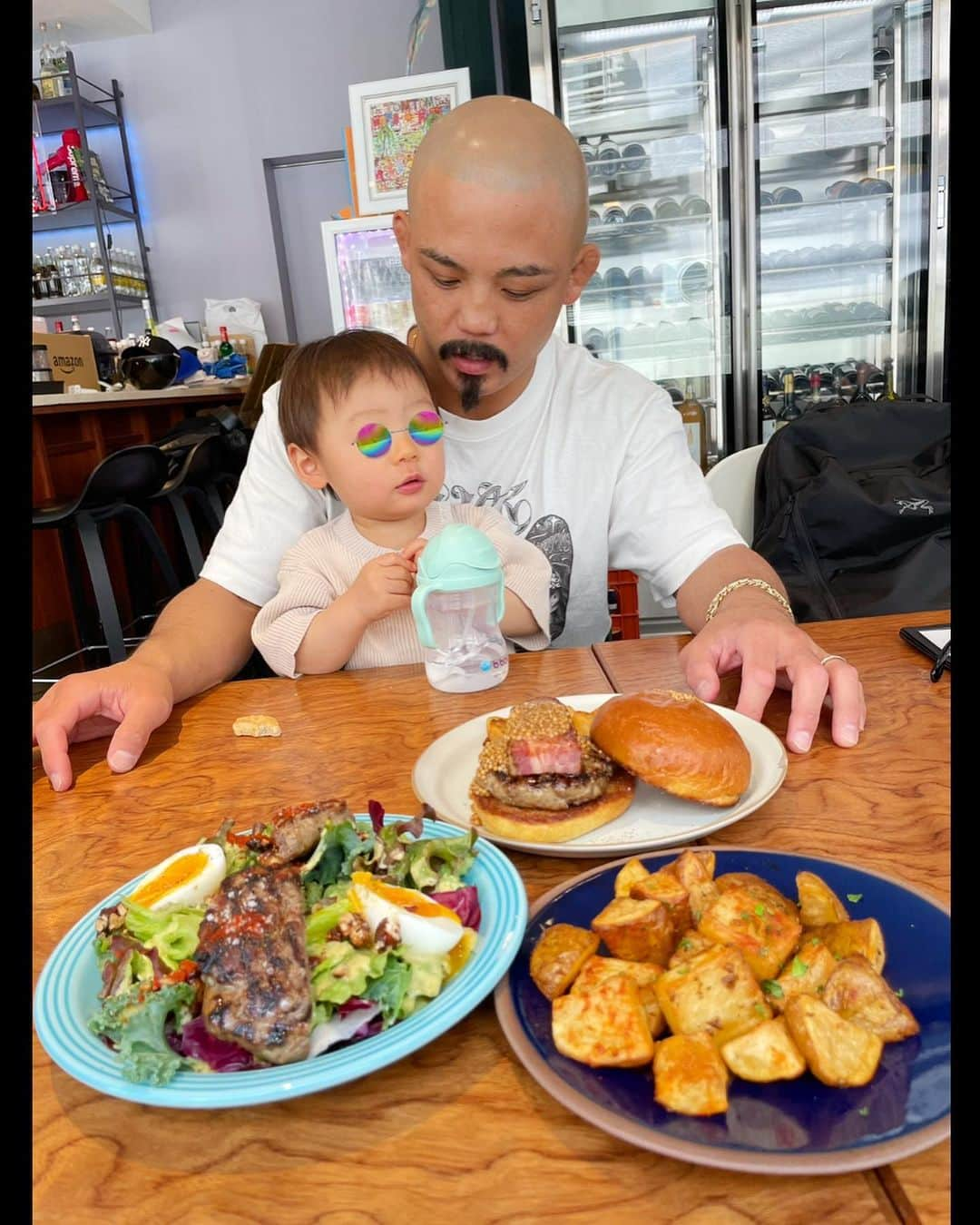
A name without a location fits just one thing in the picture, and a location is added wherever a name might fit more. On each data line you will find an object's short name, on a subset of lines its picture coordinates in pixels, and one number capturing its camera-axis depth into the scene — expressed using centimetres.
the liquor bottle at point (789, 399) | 469
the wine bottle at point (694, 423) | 458
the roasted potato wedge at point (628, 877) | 66
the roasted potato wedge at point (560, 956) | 58
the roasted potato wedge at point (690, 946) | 58
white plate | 79
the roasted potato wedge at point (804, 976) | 55
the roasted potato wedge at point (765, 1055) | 49
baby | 146
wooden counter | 424
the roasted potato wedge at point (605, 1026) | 51
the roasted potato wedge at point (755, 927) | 57
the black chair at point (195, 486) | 411
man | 120
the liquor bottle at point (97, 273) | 673
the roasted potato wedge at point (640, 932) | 59
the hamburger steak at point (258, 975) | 53
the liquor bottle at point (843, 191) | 447
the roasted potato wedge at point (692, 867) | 66
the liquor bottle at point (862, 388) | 462
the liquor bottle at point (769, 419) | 472
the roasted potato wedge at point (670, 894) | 62
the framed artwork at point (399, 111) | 393
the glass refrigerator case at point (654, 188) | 430
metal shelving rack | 644
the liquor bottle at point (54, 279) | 692
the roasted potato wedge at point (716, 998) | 52
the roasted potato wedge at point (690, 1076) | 47
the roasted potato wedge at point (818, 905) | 62
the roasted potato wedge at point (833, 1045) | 48
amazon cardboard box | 488
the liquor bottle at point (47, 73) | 631
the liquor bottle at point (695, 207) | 446
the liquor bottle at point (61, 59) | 638
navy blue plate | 44
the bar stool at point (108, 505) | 347
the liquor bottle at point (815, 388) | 466
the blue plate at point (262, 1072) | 50
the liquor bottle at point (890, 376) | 460
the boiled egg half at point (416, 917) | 59
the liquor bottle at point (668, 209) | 452
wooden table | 46
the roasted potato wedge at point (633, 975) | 55
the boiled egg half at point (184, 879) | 67
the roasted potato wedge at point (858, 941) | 56
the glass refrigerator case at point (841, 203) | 429
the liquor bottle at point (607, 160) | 440
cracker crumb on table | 121
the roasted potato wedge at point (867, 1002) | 51
